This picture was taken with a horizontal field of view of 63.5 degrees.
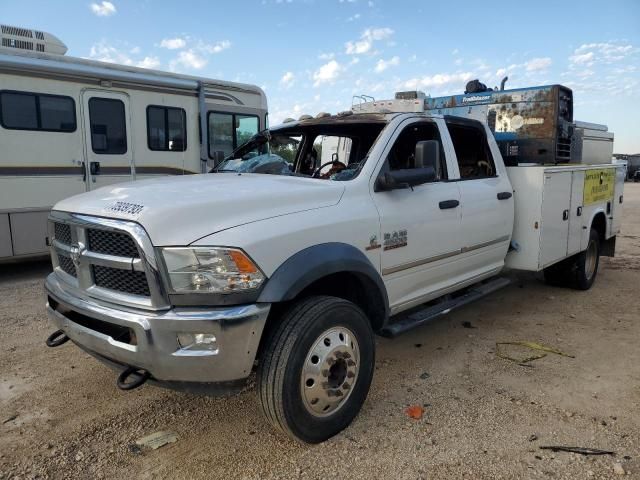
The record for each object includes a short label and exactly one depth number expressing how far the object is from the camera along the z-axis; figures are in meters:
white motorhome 6.68
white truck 2.54
